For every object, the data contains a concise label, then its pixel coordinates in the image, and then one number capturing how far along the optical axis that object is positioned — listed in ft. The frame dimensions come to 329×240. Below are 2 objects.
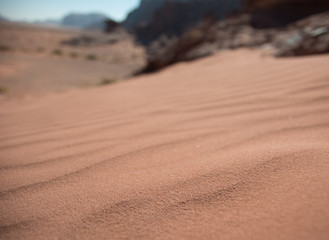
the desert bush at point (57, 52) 46.27
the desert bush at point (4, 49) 41.15
